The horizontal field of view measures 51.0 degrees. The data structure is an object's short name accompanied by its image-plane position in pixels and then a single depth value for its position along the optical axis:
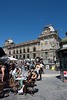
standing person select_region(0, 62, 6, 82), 3.71
